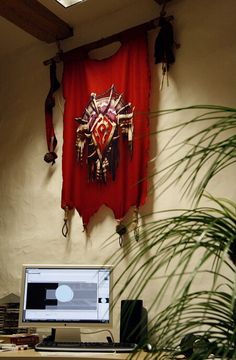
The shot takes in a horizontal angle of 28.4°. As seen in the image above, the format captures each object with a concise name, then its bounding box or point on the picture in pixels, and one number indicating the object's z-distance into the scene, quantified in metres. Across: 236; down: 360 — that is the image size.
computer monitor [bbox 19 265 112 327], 2.46
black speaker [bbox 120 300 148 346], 2.38
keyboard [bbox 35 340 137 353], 2.17
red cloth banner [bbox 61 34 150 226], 2.79
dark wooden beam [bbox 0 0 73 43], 2.97
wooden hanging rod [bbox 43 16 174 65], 2.88
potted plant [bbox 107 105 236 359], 0.85
